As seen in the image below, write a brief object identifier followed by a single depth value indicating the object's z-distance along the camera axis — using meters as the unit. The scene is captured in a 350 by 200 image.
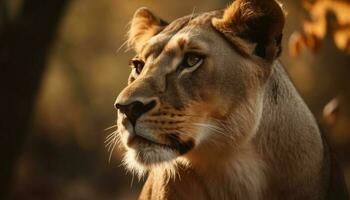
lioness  11.95
